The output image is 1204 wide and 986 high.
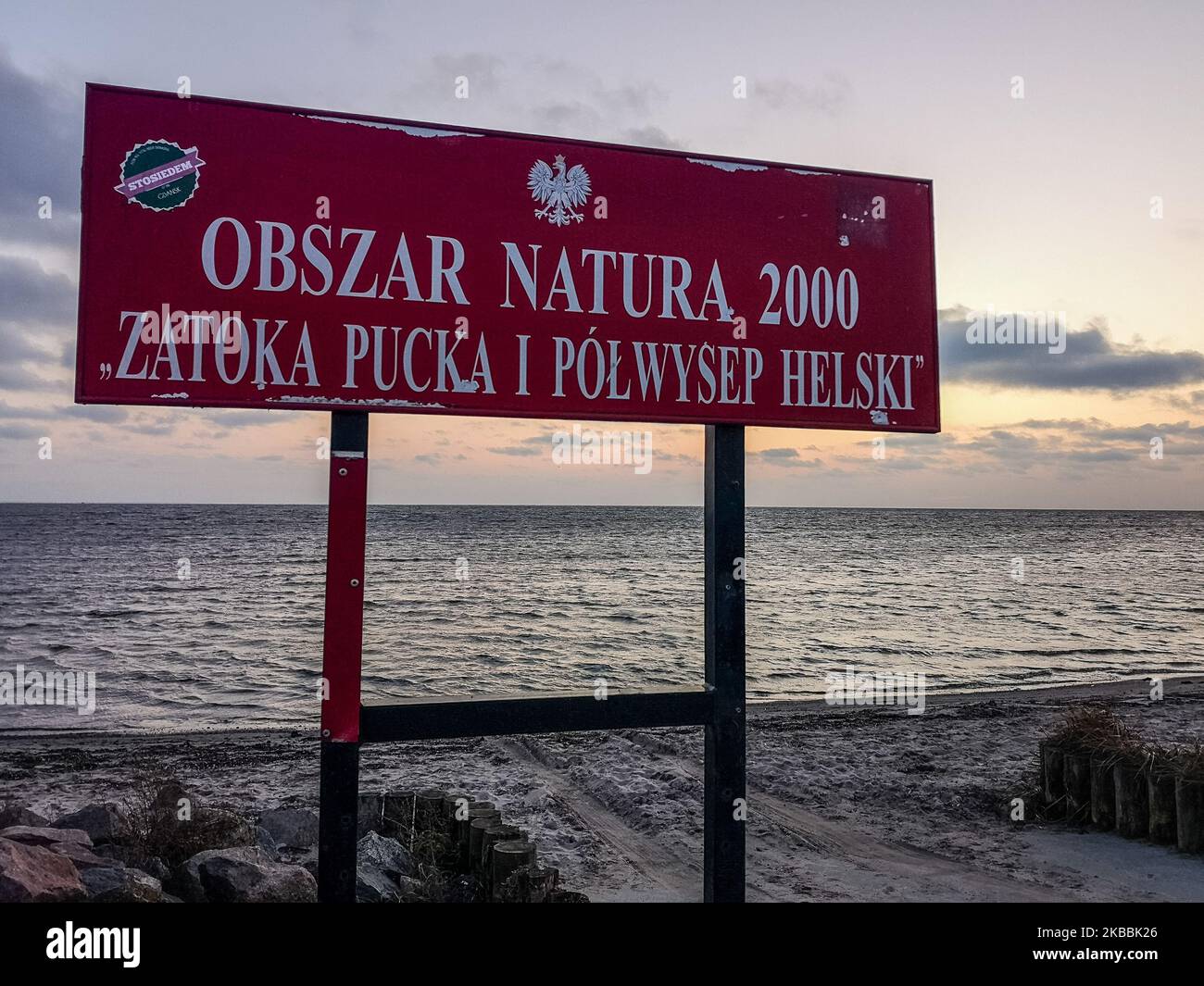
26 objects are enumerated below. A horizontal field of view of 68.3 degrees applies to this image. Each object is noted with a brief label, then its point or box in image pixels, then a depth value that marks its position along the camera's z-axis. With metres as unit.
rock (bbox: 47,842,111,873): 6.03
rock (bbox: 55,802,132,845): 7.12
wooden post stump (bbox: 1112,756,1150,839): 8.09
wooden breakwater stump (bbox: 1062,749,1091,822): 8.63
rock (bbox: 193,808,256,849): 6.92
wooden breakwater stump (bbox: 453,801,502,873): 7.03
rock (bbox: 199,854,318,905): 5.80
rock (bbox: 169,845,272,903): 5.89
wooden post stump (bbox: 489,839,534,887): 6.26
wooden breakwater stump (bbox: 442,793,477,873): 7.13
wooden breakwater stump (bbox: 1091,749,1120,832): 8.39
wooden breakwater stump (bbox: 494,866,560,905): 6.04
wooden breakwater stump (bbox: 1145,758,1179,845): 7.84
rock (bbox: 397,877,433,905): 6.27
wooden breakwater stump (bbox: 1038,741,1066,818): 8.80
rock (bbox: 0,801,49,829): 6.80
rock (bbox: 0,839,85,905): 4.97
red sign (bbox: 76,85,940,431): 4.39
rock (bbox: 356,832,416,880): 6.84
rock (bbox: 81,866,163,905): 5.16
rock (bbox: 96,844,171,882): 6.27
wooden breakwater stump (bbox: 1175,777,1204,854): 7.54
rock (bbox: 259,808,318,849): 8.05
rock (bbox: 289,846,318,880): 7.53
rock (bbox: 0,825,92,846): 5.98
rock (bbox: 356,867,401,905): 6.20
